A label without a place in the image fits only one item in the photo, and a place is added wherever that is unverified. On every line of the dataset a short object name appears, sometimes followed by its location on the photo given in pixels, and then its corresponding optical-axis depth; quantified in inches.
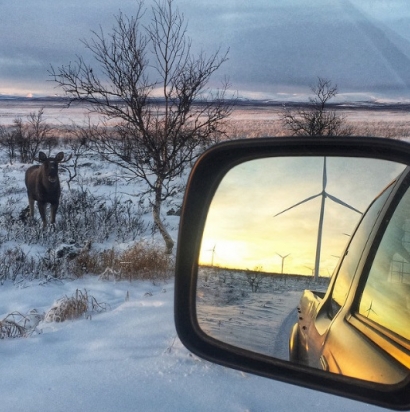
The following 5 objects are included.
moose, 489.3
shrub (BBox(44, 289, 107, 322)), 181.7
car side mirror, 51.6
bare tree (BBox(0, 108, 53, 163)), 817.5
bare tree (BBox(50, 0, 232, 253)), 394.0
